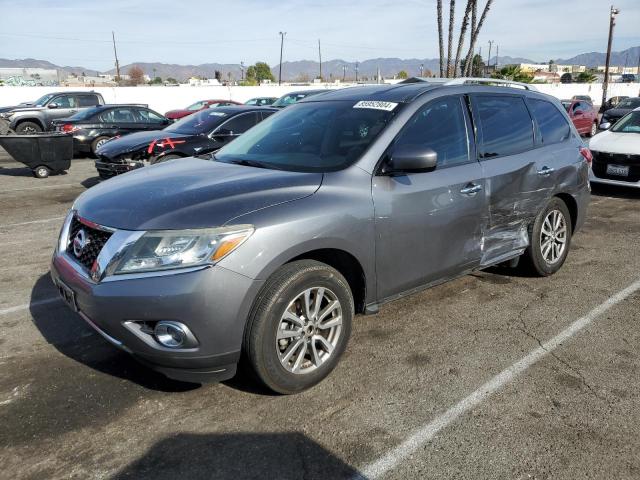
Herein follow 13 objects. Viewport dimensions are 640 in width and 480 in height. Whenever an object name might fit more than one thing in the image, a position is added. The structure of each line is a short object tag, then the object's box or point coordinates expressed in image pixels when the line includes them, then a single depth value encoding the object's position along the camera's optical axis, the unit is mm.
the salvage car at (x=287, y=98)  20853
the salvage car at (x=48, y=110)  17658
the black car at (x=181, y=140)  9086
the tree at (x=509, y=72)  38359
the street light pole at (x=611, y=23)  42059
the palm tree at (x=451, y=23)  19125
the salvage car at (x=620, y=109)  21031
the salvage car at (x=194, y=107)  22219
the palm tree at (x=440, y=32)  19078
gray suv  2729
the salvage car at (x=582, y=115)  20317
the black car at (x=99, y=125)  14406
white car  8898
